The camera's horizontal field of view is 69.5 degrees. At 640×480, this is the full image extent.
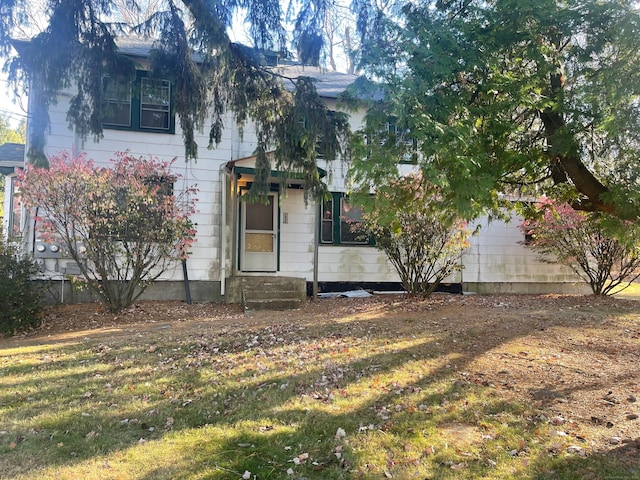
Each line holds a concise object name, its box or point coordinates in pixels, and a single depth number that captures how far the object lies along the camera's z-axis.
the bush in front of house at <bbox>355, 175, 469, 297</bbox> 10.20
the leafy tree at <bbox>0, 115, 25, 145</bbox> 31.69
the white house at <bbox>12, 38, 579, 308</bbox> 10.70
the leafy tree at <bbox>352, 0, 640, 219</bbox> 4.66
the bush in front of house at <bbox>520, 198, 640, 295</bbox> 11.16
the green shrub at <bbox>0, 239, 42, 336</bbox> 7.91
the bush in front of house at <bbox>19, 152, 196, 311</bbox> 8.41
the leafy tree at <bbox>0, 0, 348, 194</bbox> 5.76
